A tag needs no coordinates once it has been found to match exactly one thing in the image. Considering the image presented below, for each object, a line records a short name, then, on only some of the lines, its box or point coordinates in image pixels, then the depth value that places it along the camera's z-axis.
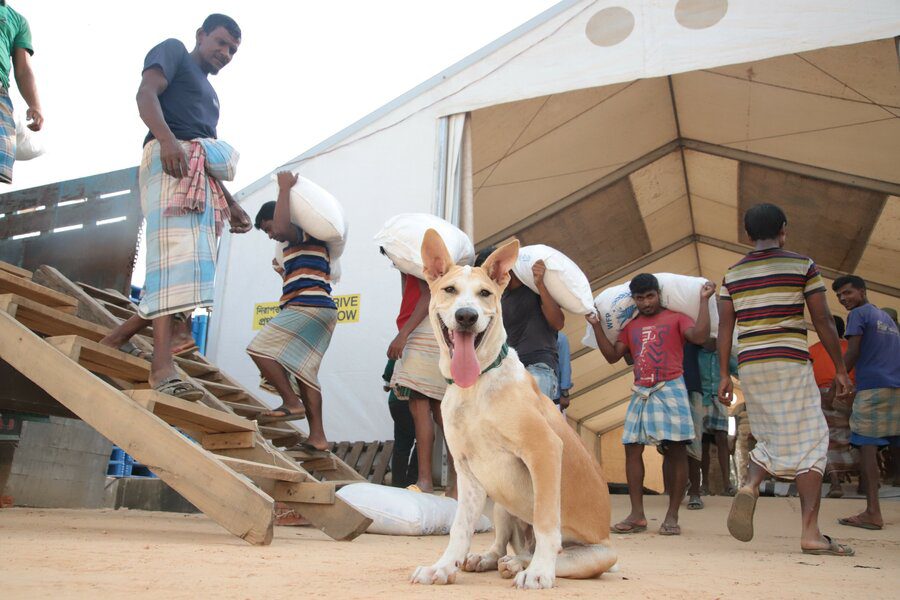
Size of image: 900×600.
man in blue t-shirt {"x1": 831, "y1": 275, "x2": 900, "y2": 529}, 4.91
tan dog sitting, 2.19
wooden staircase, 2.72
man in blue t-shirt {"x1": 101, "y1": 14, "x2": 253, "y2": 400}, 3.31
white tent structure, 5.65
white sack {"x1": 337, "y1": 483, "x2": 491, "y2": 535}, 3.85
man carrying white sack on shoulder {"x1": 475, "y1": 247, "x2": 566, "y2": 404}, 4.50
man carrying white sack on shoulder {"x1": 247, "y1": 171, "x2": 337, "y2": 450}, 4.36
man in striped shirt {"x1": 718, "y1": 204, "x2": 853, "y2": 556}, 3.48
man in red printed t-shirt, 4.42
